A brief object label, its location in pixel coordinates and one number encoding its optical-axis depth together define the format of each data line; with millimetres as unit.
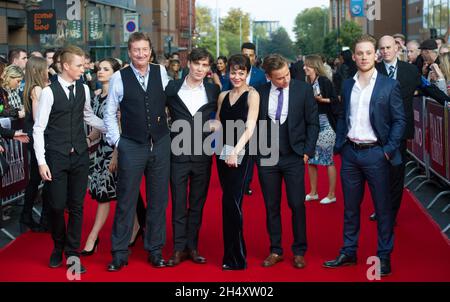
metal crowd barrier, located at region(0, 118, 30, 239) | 9453
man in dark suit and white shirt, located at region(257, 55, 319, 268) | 7246
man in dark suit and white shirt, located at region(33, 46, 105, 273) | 7020
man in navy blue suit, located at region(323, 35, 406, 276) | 6945
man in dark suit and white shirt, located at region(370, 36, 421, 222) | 8203
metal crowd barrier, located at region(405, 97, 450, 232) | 10555
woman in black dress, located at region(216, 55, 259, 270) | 7055
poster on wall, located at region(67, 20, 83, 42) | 32750
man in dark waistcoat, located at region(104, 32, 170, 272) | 7062
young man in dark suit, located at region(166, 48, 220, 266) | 7254
